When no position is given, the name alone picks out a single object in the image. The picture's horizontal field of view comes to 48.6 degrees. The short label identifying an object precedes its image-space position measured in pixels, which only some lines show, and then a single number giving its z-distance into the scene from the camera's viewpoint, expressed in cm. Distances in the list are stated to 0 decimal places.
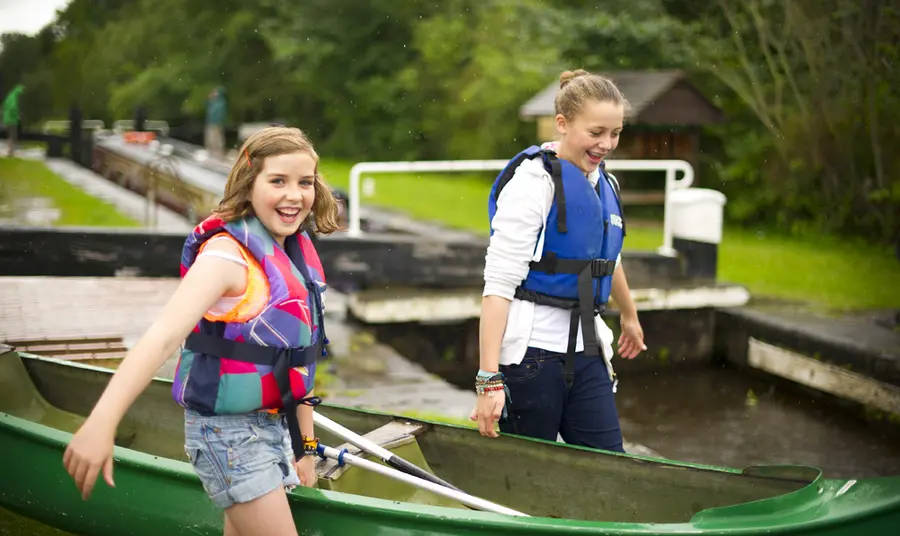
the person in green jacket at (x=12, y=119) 1979
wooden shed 1345
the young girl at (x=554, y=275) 293
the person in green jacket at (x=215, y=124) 2440
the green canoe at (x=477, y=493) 275
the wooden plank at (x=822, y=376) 659
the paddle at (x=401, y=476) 304
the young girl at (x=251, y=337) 243
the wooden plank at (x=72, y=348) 618
